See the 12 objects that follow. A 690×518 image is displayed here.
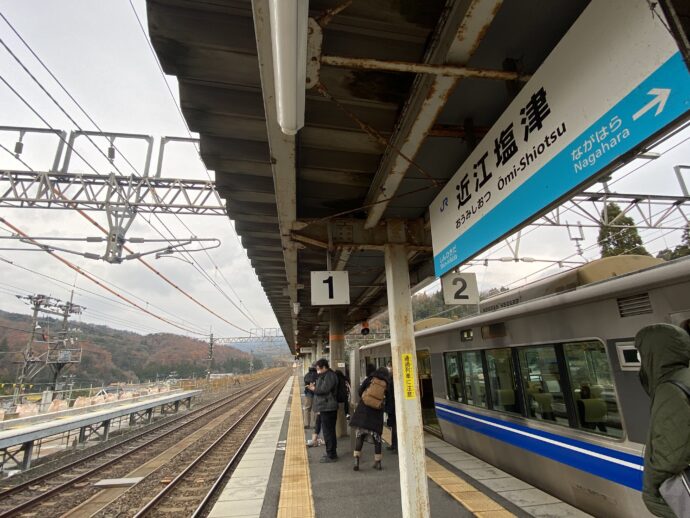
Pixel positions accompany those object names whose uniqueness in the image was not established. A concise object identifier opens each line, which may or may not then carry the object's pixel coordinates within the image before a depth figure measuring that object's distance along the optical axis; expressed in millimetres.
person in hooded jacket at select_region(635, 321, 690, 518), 1887
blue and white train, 3389
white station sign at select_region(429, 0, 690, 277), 1268
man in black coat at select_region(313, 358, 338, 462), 6504
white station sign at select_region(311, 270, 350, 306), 4852
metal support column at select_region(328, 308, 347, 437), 9922
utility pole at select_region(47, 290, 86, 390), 20500
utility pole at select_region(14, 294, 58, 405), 19781
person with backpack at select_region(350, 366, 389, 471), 5902
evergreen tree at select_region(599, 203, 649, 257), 21453
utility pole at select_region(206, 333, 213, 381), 37544
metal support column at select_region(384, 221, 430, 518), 3658
